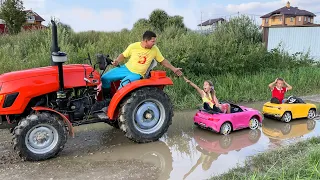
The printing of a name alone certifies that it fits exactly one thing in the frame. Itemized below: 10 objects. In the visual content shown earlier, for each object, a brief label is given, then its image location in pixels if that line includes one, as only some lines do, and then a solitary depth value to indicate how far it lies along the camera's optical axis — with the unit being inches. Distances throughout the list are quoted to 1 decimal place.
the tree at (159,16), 1023.9
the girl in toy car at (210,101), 246.2
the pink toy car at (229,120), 234.6
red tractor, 185.6
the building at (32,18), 1062.0
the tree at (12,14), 976.9
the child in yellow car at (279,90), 282.2
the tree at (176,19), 948.6
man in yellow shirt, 222.1
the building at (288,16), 1727.4
